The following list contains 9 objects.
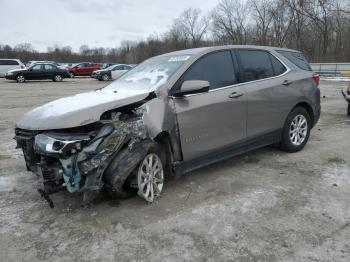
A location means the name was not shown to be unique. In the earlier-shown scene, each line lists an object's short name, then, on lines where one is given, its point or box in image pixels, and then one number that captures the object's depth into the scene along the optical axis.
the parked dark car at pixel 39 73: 26.67
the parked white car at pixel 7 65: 31.61
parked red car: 36.97
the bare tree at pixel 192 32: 75.38
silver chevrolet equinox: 3.50
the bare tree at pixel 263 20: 56.19
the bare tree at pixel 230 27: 62.81
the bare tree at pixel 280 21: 51.34
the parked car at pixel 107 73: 29.63
